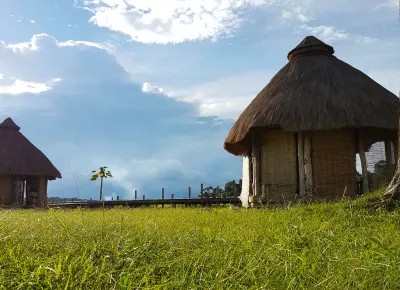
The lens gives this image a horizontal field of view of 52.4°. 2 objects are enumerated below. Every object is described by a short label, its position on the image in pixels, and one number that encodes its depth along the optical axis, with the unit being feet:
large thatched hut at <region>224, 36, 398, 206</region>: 32.32
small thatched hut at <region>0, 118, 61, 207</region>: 56.28
